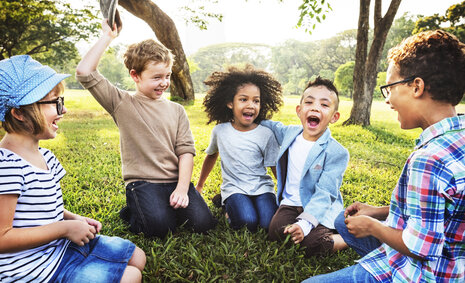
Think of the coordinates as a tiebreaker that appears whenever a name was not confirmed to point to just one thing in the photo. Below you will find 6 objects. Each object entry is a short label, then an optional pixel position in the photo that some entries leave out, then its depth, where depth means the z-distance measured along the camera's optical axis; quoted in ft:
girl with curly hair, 9.27
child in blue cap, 4.64
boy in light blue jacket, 7.92
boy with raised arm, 8.51
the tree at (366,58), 25.91
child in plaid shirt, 4.07
